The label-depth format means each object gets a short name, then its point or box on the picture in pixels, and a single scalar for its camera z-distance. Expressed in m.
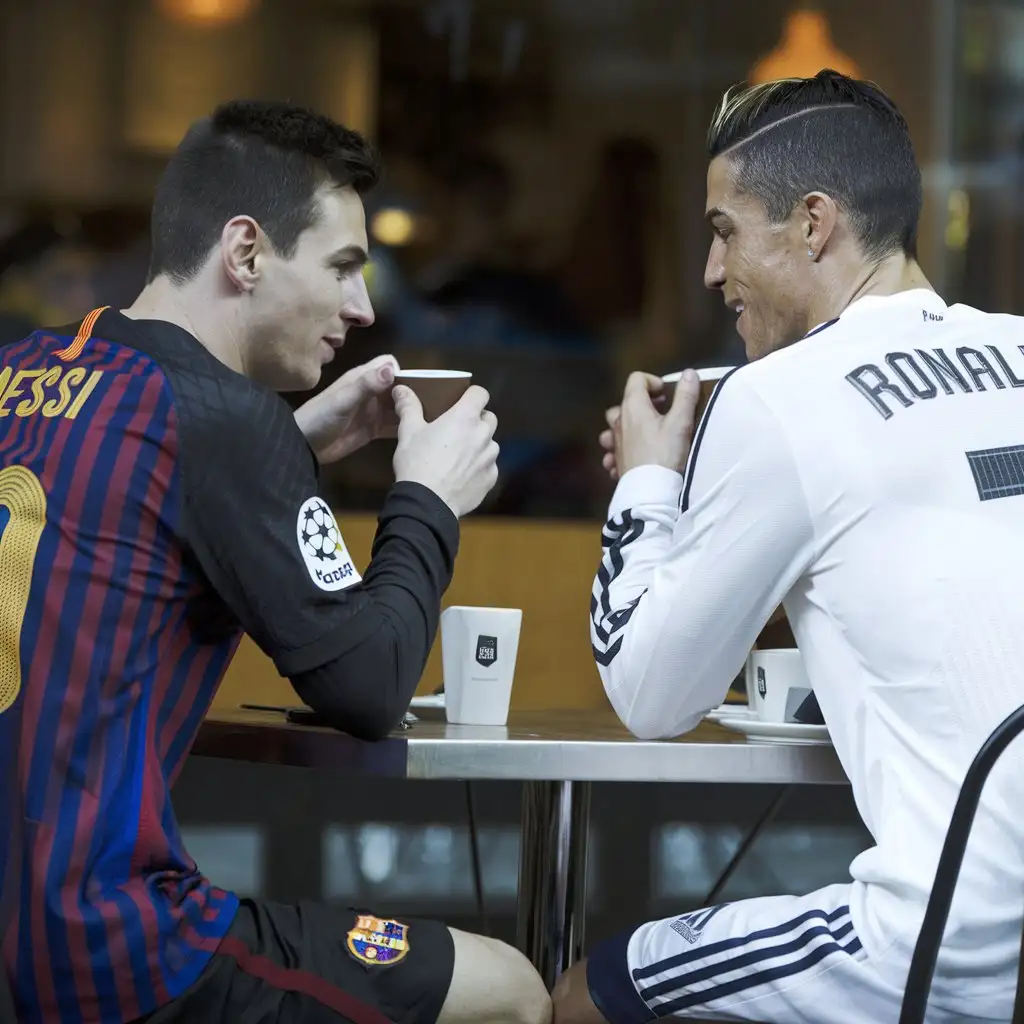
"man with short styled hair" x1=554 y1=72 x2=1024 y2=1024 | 2.67
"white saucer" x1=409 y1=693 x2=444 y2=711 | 3.14
